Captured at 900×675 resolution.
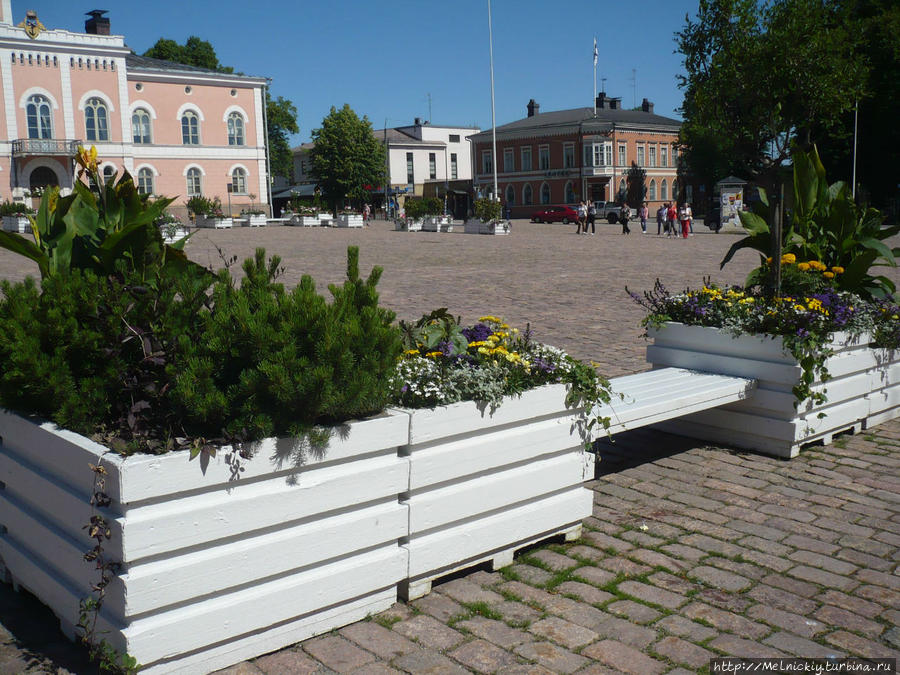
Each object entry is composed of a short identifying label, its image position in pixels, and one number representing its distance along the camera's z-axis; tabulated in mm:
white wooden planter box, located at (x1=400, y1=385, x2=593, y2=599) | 3678
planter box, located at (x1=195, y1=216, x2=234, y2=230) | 46625
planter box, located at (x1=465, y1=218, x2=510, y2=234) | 39406
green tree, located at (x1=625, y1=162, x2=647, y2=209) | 71562
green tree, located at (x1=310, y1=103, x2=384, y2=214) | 63656
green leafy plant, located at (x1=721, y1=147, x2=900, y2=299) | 6574
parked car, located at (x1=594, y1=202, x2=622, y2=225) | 56875
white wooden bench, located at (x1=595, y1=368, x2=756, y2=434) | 4809
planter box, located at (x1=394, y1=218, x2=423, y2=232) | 44531
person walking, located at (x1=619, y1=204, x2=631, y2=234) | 38812
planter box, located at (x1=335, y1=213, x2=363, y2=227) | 48000
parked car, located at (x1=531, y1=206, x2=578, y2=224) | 57072
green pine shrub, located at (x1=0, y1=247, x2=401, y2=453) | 3088
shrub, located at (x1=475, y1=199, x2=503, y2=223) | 39750
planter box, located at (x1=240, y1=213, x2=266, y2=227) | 48438
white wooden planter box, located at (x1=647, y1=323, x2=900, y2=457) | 5664
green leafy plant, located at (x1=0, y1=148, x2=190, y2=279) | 3701
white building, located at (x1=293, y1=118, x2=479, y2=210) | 83000
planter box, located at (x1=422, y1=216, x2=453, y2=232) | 43750
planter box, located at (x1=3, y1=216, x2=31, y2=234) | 38306
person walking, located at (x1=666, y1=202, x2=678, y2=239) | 37188
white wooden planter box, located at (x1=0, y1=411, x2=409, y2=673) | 2924
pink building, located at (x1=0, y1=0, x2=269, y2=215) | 48469
